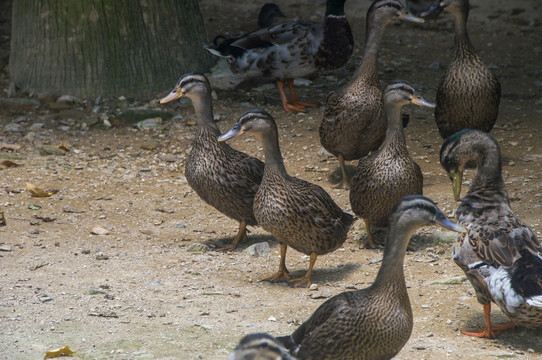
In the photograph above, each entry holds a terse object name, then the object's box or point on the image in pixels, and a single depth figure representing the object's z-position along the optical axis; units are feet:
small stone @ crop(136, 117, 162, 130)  56.85
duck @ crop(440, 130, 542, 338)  27.84
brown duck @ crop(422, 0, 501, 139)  47.80
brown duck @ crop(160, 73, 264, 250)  40.60
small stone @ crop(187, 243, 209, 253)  40.14
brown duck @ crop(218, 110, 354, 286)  35.94
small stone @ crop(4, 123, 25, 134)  55.52
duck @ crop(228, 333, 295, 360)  17.46
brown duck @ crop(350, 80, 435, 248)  39.29
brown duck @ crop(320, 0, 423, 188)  46.75
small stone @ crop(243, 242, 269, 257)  40.83
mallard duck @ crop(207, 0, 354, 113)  57.72
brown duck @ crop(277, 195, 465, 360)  25.77
